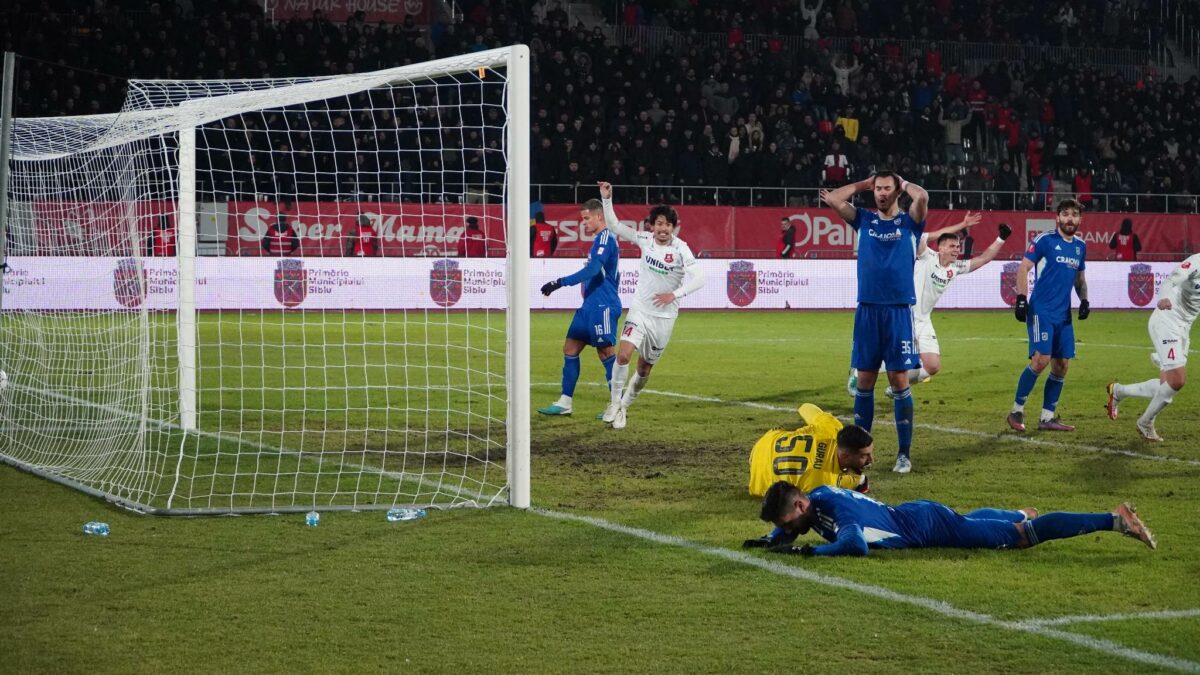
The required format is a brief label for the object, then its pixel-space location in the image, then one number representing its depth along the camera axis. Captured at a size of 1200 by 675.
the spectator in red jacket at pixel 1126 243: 34.22
